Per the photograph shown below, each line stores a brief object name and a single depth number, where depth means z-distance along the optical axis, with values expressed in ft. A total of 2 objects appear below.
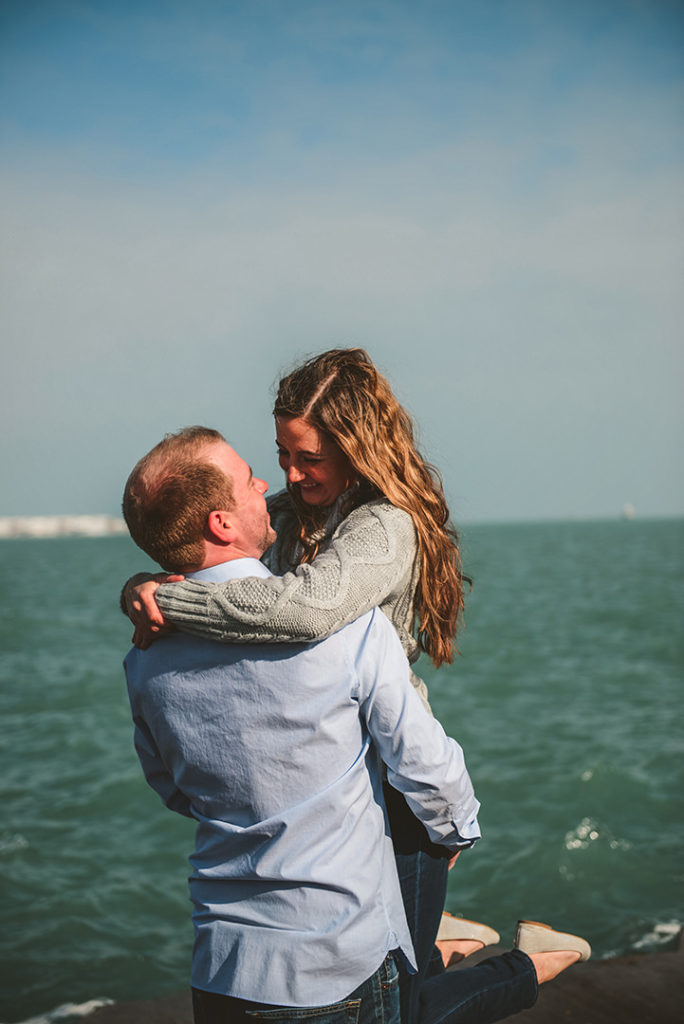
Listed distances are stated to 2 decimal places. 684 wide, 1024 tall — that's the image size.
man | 5.92
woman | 6.06
